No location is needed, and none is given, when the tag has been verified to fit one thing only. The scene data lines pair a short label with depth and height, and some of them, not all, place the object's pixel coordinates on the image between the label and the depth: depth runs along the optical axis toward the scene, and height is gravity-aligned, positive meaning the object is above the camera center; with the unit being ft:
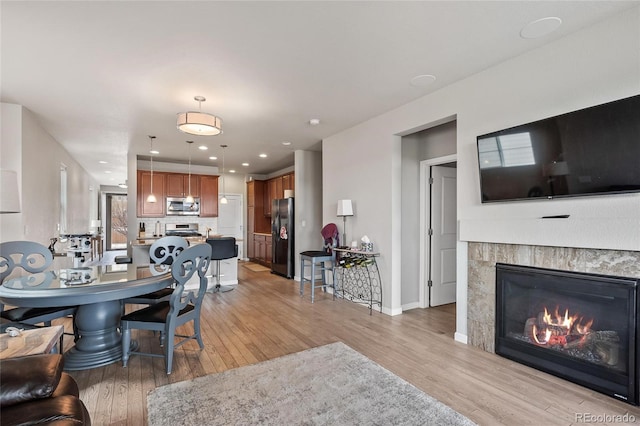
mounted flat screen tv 6.92 +1.48
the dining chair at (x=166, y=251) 11.07 -1.43
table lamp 15.80 +0.32
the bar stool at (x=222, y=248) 17.12 -1.87
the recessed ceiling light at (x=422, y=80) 10.41 +4.64
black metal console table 14.52 -3.21
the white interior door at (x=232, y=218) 31.62 -0.29
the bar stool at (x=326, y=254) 16.20 -2.16
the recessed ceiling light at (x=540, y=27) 7.44 +4.65
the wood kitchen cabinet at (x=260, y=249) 27.57 -3.15
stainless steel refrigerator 21.97 -1.76
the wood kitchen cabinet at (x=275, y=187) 25.58 +2.45
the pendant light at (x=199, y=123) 11.07 +3.36
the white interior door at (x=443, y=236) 15.19 -1.12
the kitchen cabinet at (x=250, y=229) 30.33 -1.42
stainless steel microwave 23.81 +0.68
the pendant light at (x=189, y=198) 22.10 +1.26
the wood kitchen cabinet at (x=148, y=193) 22.82 +1.69
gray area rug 6.54 -4.36
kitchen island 17.81 -3.11
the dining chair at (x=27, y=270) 8.33 -1.72
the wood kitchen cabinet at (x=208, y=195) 24.97 +1.67
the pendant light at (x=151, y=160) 18.10 +3.08
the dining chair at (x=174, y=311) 8.46 -2.82
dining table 7.43 -1.97
